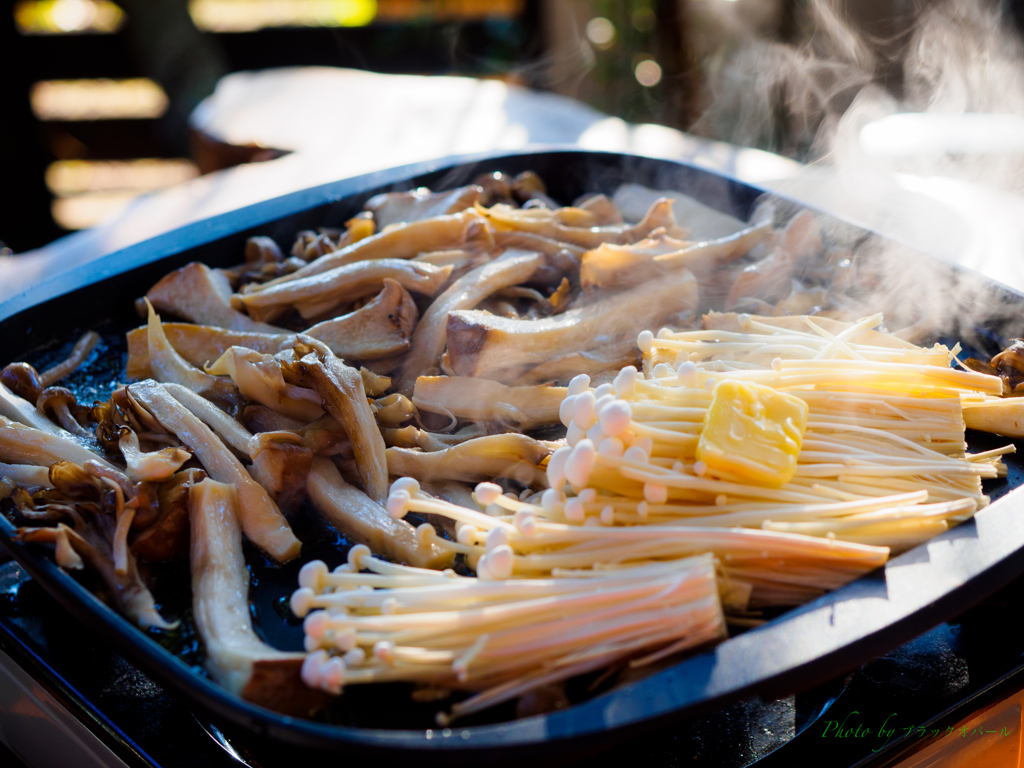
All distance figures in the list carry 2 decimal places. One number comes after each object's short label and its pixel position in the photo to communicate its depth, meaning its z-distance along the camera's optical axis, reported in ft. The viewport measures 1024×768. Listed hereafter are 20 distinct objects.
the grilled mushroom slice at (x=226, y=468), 1.32
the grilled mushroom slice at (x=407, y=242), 1.66
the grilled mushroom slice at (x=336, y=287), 1.59
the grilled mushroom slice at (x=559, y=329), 1.47
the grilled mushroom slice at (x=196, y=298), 1.63
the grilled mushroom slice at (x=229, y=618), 1.17
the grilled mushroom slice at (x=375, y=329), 1.52
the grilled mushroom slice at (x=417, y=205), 1.76
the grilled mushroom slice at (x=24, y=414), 1.44
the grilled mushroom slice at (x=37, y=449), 1.39
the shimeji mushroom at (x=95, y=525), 1.25
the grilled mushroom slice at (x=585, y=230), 1.71
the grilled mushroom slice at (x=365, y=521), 1.28
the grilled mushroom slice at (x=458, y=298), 1.53
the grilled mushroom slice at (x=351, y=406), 1.37
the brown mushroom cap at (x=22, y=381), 1.50
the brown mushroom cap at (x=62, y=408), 1.46
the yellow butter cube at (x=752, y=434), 1.24
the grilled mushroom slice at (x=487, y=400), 1.44
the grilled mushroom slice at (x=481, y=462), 1.36
